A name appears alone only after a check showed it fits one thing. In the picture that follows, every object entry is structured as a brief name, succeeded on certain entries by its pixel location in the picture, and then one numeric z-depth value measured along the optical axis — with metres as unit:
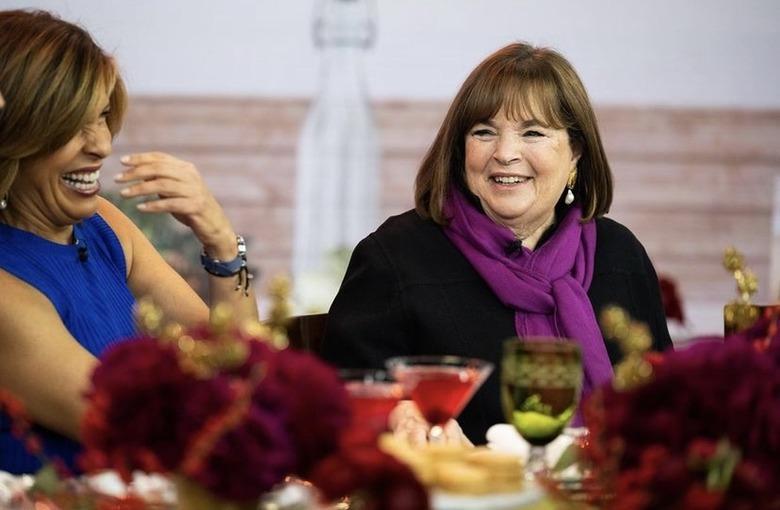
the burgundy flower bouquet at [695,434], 3.87
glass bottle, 7.02
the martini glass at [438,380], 4.26
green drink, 4.23
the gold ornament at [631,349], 4.07
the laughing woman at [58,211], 4.48
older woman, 4.87
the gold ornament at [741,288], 4.23
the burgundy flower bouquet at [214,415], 3.78
